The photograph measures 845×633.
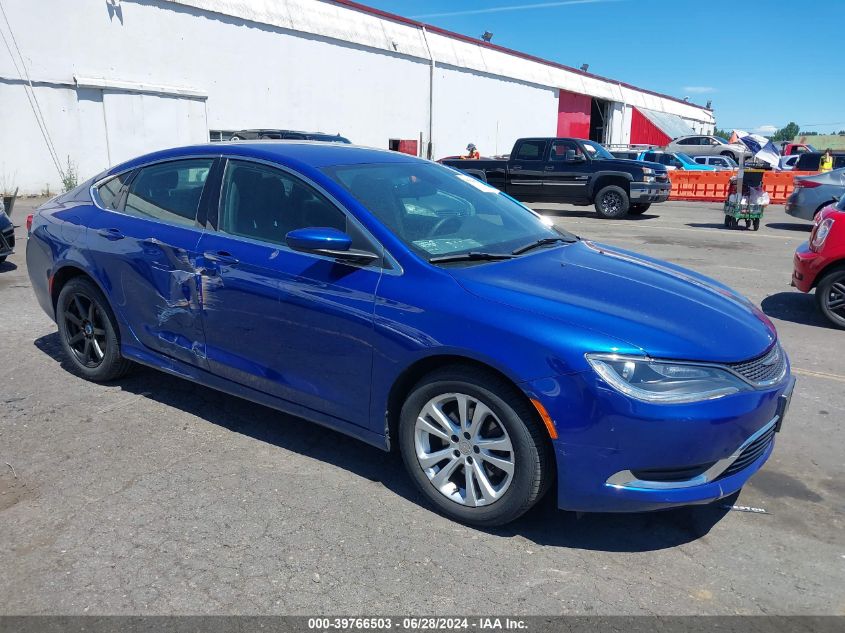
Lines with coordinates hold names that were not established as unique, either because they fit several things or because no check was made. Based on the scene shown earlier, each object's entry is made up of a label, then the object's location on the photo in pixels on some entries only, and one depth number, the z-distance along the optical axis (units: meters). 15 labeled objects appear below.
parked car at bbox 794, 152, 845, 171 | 25.76
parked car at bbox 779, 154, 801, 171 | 27.78
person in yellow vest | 23.94
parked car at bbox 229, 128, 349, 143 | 14.39
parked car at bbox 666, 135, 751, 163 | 33.31
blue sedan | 2.81
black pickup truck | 16.11
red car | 6.71
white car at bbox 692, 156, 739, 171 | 28.61
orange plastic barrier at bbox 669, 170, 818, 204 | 21.50
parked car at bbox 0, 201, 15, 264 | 8.60
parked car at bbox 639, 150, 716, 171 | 24.98
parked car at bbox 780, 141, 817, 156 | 36.25
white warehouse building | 18.28
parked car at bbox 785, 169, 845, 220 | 13.71
